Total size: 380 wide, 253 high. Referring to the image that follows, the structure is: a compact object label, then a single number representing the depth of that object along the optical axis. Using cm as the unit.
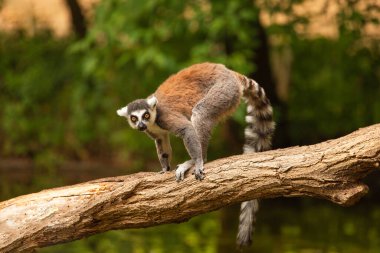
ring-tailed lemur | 1169
